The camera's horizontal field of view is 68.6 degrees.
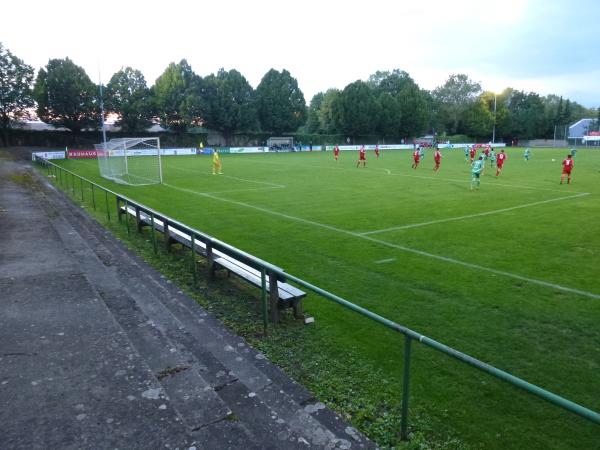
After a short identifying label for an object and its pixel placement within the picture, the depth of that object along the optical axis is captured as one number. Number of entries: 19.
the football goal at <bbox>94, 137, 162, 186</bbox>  27.23
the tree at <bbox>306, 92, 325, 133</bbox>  97.76
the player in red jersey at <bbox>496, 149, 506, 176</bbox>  28.38
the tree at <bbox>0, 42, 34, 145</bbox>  61.94
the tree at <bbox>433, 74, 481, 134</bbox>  102.62
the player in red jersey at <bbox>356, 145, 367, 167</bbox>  37.13
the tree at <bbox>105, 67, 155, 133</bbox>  69.19
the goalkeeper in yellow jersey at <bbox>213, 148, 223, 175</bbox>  31.37
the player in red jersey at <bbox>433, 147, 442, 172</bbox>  31.81
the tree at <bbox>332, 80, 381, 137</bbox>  83.25
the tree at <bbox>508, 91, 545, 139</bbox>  101.25
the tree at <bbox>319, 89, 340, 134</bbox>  84.94
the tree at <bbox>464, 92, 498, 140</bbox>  99.06
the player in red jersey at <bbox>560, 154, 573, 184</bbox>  24.03
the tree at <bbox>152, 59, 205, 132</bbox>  72.06
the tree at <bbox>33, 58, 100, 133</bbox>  63.00
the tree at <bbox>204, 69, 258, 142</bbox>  74.88
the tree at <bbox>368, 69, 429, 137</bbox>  86.69
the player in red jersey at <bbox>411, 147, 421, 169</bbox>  34.56
